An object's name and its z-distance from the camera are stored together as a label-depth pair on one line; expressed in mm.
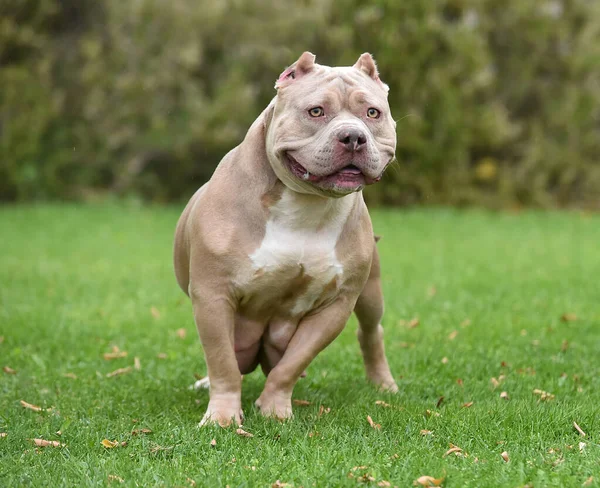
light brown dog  4297
